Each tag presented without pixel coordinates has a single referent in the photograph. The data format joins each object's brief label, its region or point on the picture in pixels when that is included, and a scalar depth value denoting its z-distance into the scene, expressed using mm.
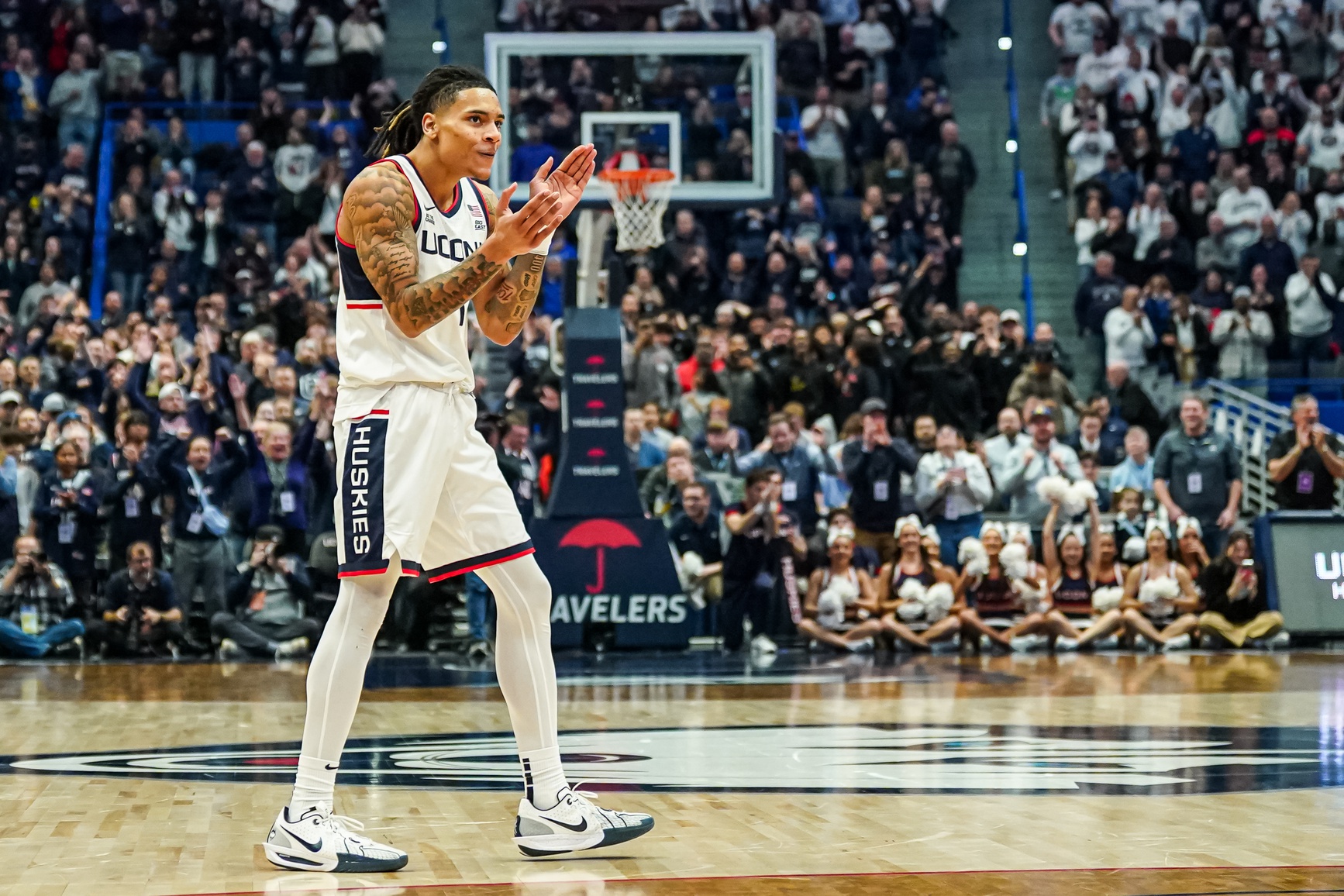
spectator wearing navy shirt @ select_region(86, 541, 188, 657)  13461
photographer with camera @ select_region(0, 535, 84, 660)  13406
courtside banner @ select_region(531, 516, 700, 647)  13539
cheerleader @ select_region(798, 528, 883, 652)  13992
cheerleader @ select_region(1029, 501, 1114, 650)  14344
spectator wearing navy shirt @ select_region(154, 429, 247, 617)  13891
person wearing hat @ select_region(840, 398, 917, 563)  14938
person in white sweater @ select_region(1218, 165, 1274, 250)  19312
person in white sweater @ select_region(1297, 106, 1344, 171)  20172
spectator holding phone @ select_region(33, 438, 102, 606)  14008
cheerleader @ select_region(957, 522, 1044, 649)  14266
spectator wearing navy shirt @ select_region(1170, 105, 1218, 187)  20188
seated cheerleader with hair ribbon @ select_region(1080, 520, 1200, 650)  13914
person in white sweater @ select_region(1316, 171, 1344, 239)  19375
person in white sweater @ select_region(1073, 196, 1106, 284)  19531
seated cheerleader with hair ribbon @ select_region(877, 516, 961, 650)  13852
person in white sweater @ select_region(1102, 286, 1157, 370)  17906
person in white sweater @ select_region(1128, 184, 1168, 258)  19250
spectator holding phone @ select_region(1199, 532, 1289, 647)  14016
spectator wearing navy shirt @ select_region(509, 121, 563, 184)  15367
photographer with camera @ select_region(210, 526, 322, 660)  13383
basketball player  4836
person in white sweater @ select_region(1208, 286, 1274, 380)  17953
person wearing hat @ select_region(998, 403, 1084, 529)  15312
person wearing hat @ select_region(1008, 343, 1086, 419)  16328
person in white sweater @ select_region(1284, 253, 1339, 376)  18484
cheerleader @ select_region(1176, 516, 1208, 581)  14438
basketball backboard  14273
